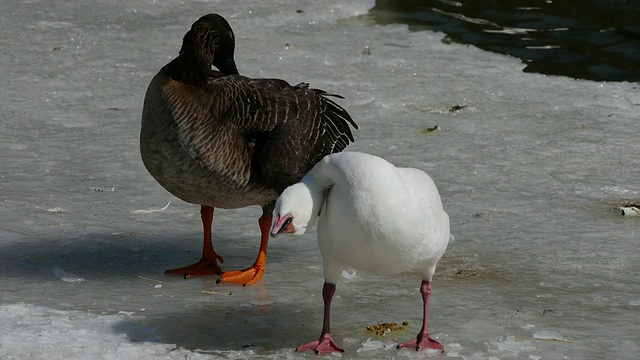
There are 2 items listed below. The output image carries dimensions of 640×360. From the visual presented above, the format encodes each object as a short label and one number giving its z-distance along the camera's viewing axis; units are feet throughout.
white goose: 27.81
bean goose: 35.50
